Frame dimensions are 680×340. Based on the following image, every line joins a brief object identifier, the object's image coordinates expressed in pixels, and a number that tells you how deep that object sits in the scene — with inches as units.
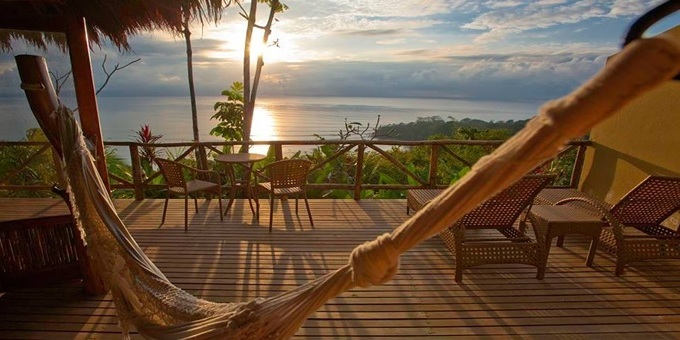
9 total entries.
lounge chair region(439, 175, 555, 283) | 104.4
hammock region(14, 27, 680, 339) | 17.4
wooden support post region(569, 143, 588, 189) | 195.0
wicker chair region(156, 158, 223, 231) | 147.2
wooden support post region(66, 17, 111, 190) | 88.0
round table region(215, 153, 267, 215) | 168.6
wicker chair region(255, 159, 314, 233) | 145.9
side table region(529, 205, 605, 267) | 112.1
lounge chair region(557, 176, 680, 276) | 104.7
